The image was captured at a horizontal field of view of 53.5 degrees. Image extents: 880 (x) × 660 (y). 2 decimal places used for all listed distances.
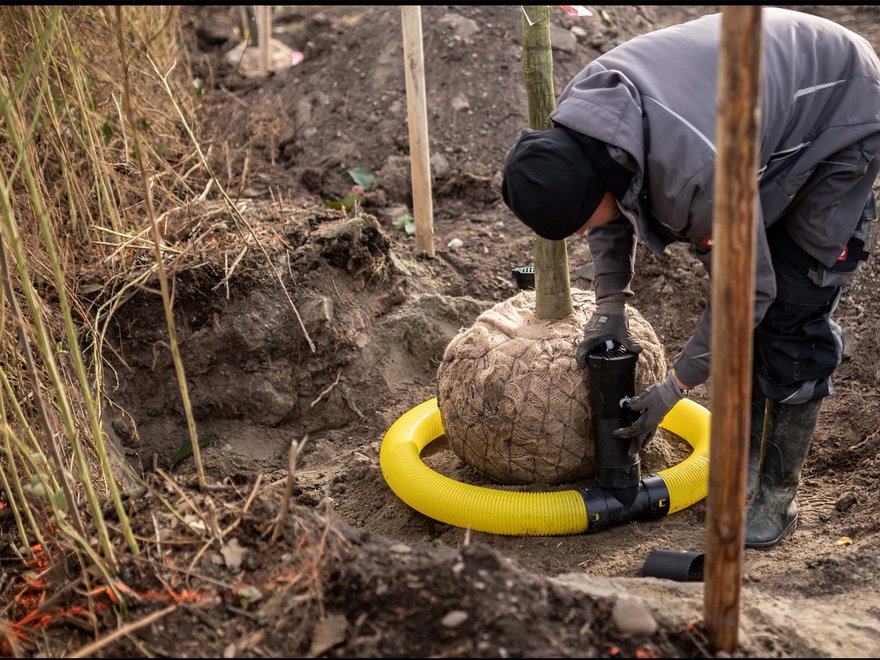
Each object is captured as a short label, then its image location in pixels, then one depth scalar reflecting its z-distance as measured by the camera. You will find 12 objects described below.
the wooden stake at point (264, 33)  6.66
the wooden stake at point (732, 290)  1.44
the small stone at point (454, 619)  1.76
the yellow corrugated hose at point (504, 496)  2.79
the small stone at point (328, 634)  1.79
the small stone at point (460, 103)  5.58
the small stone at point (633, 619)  1.80
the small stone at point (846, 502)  2.97
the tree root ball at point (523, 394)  2.77
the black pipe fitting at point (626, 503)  2.80
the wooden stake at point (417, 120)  3.91
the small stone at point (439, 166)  5.17
